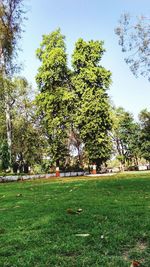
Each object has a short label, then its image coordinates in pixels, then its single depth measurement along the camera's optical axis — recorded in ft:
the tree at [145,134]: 111.55
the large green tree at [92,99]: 69.99
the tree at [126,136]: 115.70
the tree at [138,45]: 30.18
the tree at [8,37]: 42.43
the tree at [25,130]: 79.34
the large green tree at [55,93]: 72.28
